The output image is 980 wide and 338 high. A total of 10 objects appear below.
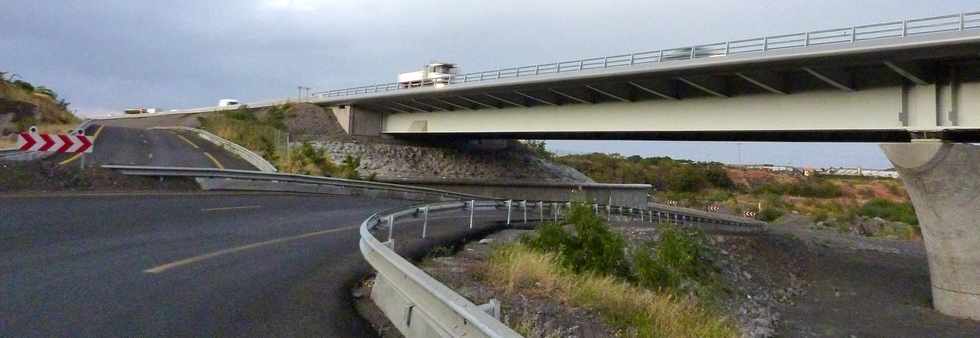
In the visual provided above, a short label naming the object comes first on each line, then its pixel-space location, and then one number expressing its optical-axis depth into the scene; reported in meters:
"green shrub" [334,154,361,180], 40.28
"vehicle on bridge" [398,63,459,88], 59.97
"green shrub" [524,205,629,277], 12.77
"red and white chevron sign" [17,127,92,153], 22.52
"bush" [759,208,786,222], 62.38
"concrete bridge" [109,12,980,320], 19.50
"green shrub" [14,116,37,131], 41.62
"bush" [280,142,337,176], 39.94
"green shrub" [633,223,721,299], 13.61
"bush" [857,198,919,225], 61.59
